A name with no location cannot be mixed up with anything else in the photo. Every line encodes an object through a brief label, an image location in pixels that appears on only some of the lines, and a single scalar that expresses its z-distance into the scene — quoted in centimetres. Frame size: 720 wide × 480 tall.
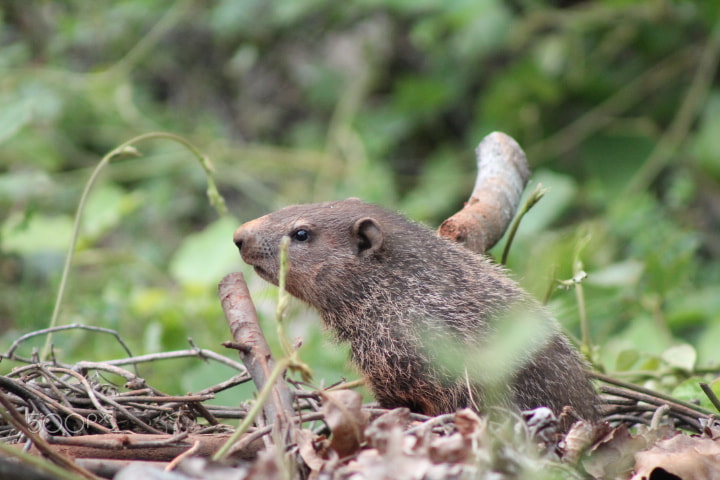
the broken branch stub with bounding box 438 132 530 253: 745
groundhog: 613
